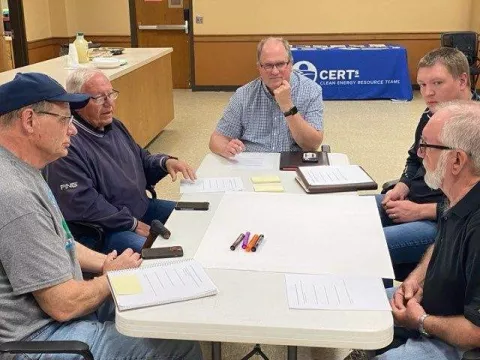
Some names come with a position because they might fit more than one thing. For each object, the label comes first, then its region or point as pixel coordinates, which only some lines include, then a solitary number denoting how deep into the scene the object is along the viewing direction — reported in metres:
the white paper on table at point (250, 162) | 2.62
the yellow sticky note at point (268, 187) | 2.29
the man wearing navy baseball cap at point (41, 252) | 1.47
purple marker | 1.75
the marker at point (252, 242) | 1.73
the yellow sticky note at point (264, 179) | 2.38
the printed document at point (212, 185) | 2.29
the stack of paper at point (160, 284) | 1.45
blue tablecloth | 7.59
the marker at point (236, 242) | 1.73
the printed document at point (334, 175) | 2.31
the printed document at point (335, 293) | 1.43
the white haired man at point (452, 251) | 1.44
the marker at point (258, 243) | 1.73
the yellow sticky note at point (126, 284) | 1.49
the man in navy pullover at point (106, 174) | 2.27
